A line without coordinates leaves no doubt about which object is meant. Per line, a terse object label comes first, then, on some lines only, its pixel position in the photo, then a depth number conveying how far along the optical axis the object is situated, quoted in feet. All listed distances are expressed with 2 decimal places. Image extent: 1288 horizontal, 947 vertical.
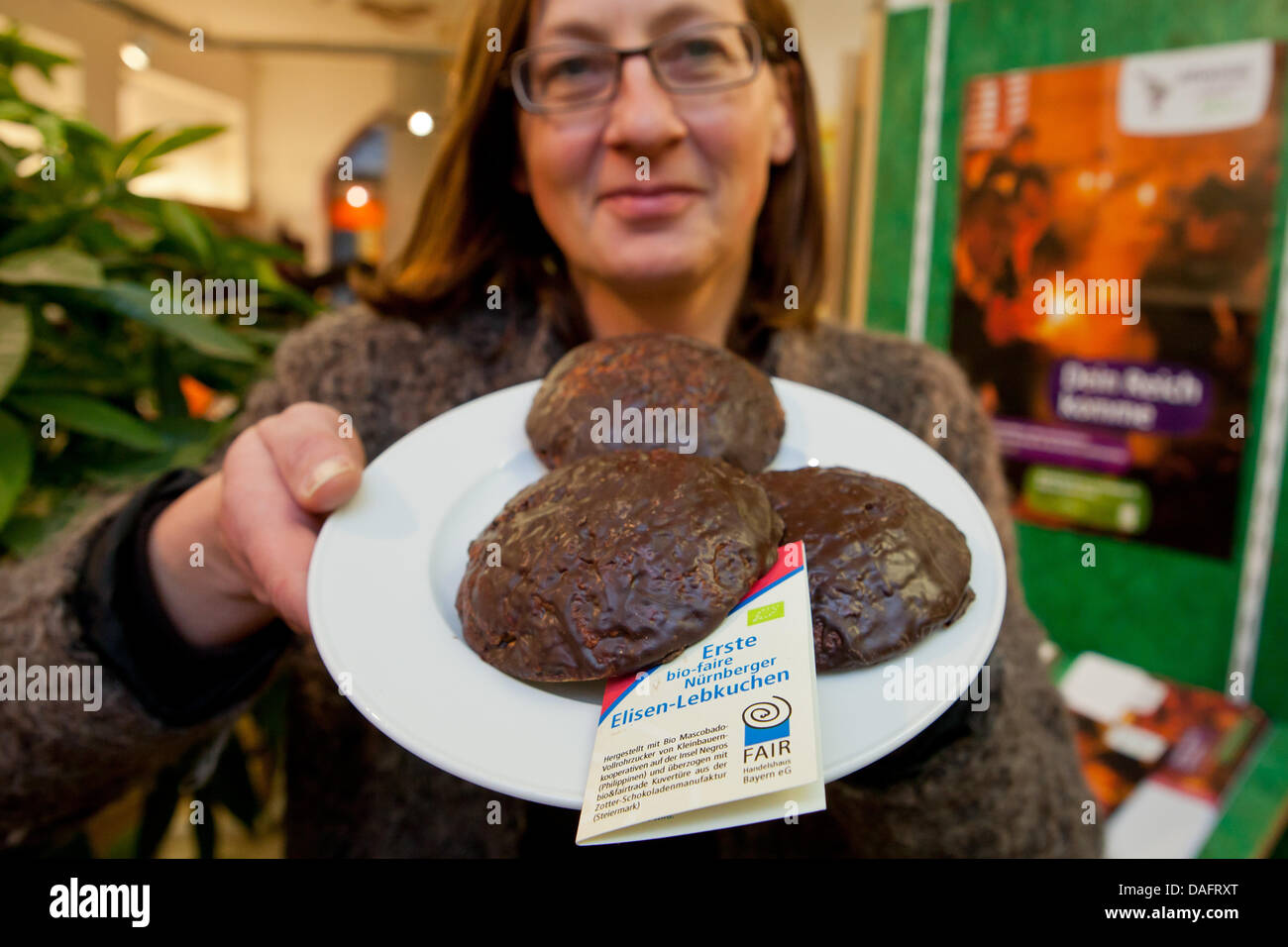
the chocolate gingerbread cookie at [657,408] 1.24
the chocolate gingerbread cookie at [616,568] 0.98
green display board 2.26
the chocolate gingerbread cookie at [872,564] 0.98
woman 1.27
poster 2.22
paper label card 0.82
